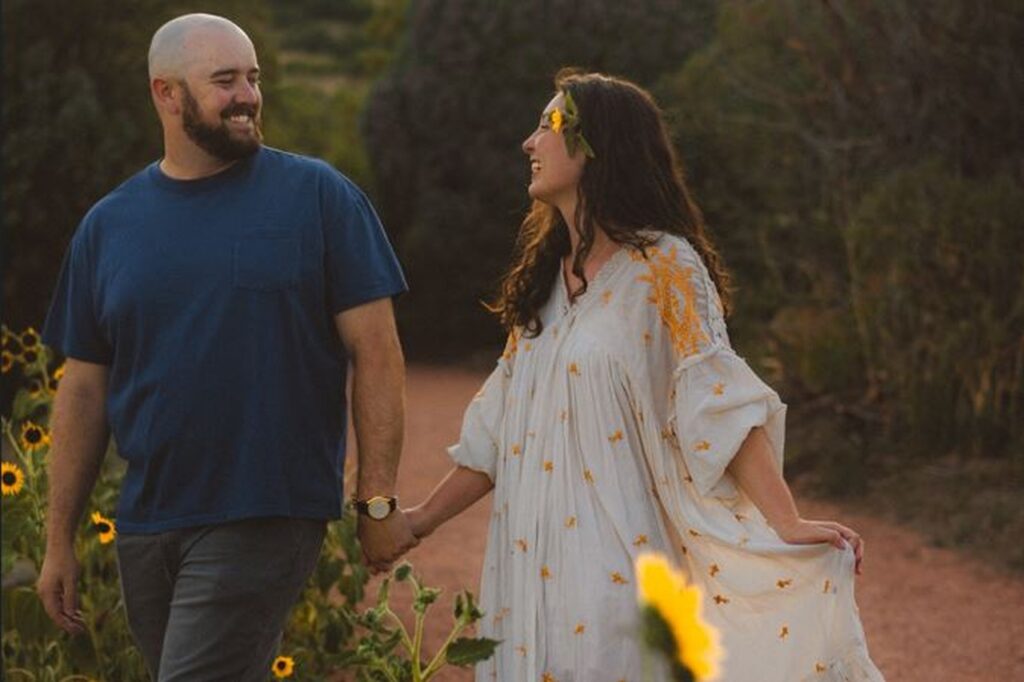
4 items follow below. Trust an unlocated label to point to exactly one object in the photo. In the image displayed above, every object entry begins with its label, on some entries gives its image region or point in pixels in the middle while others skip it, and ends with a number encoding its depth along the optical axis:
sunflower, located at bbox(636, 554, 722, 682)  1.29
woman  3.27
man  3.10
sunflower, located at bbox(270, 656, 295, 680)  4.12
